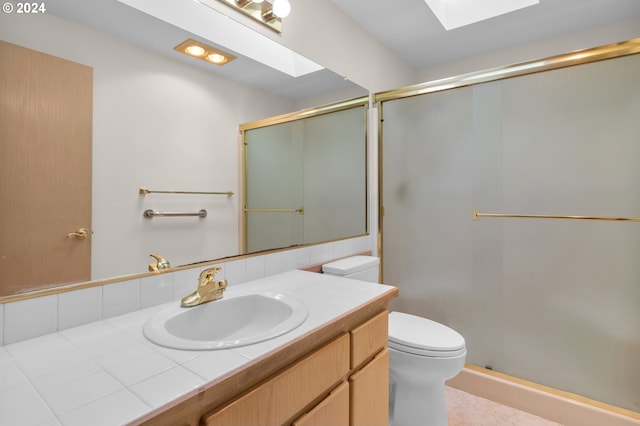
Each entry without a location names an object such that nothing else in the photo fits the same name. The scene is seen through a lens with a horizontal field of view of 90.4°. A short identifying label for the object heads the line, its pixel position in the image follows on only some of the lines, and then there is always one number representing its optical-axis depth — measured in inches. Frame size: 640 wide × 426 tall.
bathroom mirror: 35.5
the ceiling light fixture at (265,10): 54.4
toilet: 56.8
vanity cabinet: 27.0
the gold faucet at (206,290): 40.4
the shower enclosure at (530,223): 64.0
